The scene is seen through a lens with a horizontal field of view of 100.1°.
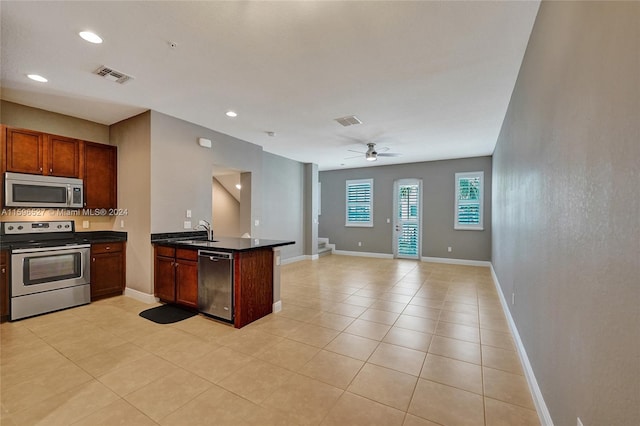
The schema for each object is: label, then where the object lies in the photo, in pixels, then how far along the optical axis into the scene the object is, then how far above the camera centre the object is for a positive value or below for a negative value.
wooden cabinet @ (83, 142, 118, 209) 4.17 +0.56
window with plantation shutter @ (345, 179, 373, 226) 8.60 +0.27
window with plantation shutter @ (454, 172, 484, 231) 7.06 +0.31
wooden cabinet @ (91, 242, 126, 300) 4.06 -0.92
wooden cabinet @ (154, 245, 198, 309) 3.61 -0.92
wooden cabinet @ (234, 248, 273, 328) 3.20 -0.94
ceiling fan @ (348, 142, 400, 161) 5.77 +1.36
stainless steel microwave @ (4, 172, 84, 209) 3.45 +0.26
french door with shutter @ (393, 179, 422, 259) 7.90 -0.20
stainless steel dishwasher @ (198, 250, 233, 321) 3.23 -0.92
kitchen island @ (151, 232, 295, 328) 3.21 -0.82
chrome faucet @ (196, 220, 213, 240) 4.30 -0.28
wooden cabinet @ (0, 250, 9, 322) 3.29 -0.94
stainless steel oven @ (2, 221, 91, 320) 3.37 -0.78
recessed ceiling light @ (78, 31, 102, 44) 2.30 +1.52
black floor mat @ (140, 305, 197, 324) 3.44 -1.40
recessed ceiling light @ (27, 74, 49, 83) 2.98 +1.50
